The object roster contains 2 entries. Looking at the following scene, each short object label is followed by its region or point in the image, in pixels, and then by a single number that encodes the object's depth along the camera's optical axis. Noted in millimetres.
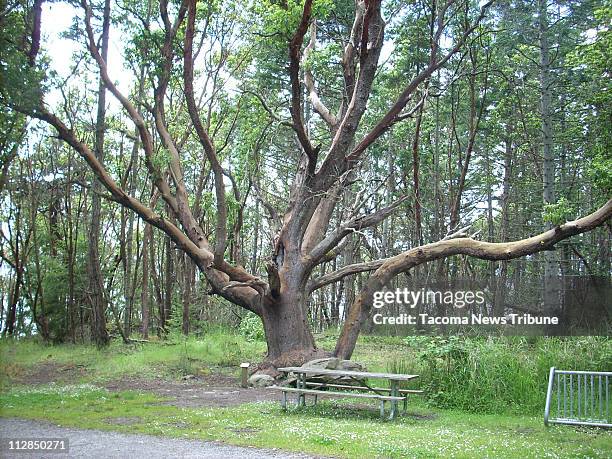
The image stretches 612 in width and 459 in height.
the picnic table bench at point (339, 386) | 9281
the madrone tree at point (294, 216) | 13156
